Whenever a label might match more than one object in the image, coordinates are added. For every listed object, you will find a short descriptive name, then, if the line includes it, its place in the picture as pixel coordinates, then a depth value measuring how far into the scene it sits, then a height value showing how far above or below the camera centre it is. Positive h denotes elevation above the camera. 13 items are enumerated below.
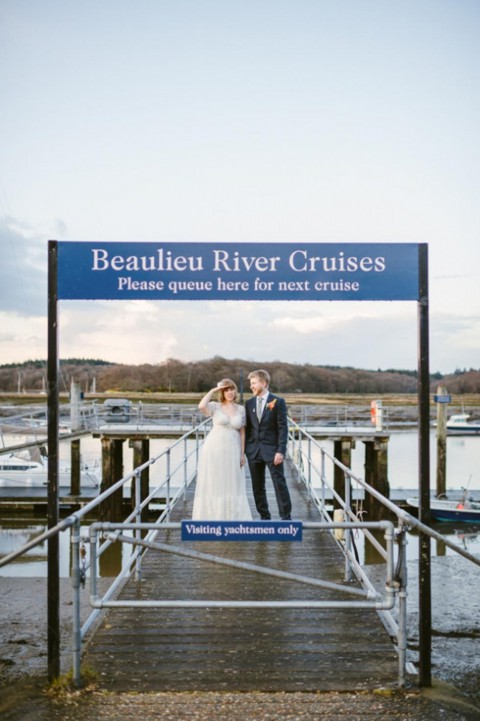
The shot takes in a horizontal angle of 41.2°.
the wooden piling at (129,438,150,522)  20.67 -2.54
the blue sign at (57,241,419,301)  4.15 +0.73
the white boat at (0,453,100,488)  24.08 -3.65
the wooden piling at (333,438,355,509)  20.88 -2.51
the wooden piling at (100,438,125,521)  19.38 -3.06
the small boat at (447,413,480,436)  70.00 -4.89
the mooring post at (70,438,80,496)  21.81 -3.12
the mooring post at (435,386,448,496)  21.17 -2.25
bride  7.05 -1.01
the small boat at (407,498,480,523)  19.00 -3.83
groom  6.61 -0.59
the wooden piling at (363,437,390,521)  19.72 -3.03
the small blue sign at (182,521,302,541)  3.89 -0.91
